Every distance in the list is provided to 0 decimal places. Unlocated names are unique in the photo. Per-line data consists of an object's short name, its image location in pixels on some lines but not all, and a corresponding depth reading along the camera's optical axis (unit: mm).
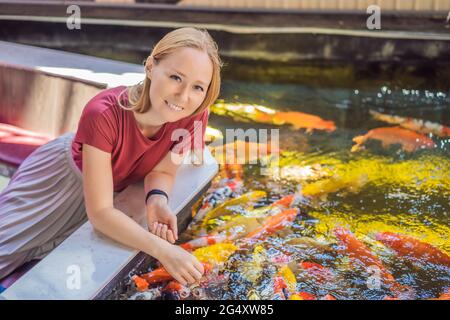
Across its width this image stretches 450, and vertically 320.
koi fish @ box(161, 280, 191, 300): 2518
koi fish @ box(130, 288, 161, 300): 2443
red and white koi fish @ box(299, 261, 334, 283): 2740
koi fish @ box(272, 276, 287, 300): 2596
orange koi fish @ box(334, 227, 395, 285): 2791
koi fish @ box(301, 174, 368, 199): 3525
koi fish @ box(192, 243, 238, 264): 2760
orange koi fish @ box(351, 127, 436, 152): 4098
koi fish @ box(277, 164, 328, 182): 3691
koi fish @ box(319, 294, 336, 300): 2562
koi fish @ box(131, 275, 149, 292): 2399
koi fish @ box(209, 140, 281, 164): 3859
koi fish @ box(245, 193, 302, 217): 3281
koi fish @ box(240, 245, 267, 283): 2725
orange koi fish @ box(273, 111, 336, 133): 4373
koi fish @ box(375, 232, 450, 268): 2926
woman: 2109
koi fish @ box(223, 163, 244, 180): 3686
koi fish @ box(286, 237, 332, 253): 2960
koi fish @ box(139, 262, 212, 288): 2462
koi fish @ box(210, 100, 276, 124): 4551
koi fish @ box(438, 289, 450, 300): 2666
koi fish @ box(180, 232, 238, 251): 2879
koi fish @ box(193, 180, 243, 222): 3196
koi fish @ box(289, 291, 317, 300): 2582
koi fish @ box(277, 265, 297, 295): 2654
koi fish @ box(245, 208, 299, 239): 3045
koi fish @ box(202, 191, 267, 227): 3205
